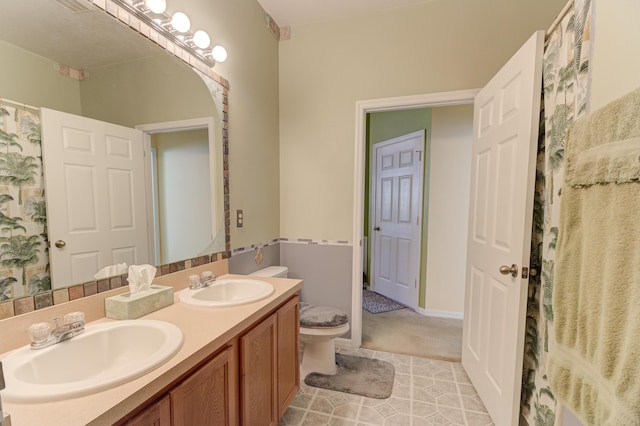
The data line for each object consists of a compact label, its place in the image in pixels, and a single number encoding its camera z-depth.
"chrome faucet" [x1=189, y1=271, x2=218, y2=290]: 1.39
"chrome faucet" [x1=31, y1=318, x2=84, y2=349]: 0.80
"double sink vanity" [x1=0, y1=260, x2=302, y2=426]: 0.60
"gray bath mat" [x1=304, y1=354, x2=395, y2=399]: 1.84
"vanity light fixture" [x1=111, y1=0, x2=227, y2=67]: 1.21
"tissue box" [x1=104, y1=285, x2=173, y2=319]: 1.03
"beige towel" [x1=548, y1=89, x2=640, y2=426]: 0.58
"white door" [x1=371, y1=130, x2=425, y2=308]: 3.12
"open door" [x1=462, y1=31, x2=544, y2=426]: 1.31
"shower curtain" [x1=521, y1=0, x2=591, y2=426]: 1.03
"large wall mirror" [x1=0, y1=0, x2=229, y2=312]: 0.82
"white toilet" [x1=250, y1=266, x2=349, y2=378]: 1.89
